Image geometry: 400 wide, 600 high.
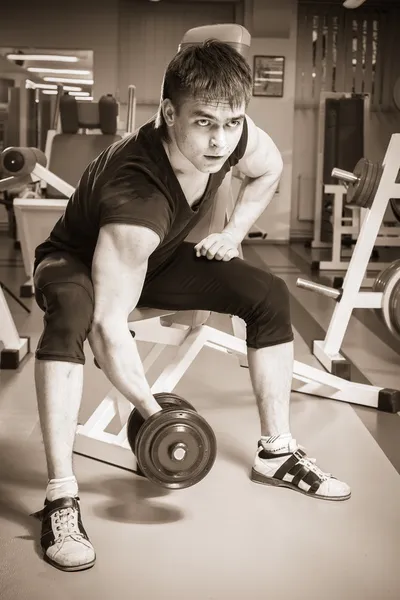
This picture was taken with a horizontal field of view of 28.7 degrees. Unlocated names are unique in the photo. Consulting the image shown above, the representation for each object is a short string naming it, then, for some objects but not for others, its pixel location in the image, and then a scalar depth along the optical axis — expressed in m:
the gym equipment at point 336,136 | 7.22
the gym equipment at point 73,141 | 5.03
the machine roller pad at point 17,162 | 3.54
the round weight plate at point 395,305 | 3.04
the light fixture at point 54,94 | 7.92
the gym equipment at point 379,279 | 2.99
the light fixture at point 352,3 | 6.61
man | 1.67
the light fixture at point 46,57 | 7.78
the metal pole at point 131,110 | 5.74
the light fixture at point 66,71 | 7.84
